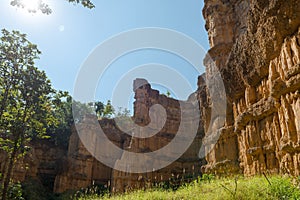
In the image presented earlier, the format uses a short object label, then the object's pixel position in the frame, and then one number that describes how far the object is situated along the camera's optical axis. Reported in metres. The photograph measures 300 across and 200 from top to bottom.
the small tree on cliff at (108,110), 47.28
